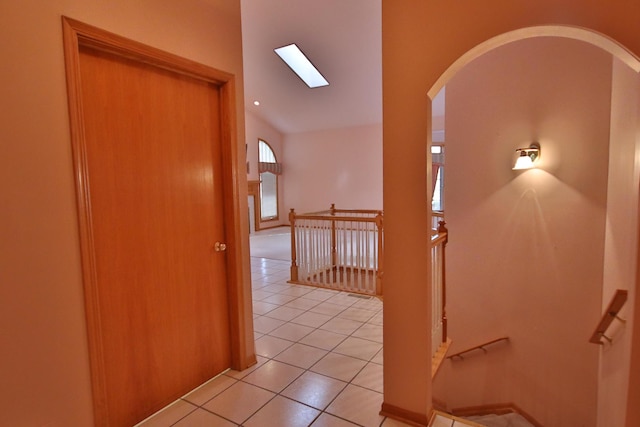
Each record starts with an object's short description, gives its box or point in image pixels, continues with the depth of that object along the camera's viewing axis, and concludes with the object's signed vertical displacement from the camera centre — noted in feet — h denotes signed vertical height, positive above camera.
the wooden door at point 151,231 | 5.87 -0.74
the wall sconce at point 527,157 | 10.46 +0.83
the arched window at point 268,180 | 35.99 +1.10
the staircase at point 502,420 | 11.18 -7.74
